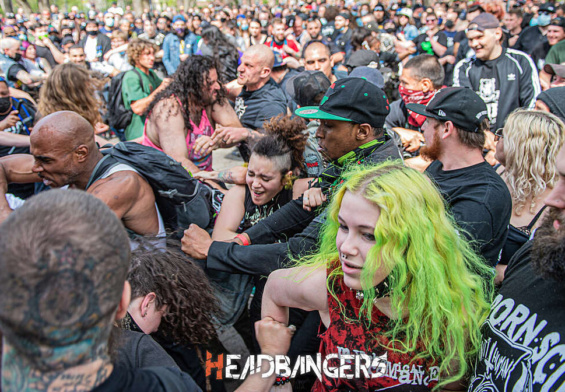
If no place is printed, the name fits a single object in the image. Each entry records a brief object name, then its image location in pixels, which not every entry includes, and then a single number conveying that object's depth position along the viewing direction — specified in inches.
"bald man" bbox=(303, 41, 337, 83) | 222.8
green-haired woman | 64.2
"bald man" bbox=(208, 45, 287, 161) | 175.9
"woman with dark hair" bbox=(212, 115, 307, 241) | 113.0
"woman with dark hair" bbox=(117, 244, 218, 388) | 75.2
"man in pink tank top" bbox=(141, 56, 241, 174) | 142.9
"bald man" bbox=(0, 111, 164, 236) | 94.3
